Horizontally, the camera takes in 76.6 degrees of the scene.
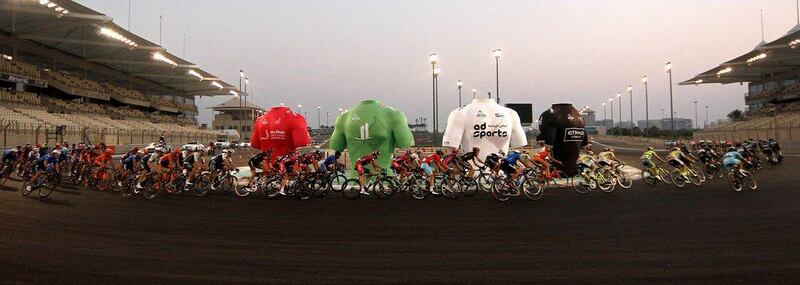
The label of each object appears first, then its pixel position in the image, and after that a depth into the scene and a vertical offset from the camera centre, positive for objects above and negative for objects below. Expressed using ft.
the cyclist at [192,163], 48.20 -0.94
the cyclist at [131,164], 47.89 -0.94
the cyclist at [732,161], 47.01 -1.23
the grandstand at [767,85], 155.12 +29.06
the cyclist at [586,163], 48.96 -1.43
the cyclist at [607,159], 49.83 -1.00
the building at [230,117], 387.96 +28.66
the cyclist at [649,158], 53.05 -0.99
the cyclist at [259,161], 47.73 -0.79
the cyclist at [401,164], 45.62 -1.17
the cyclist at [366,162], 44.83 -0.93
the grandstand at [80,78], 120.67 +29.30
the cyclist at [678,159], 51.83 -1.12
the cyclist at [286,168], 45.14 -1.40
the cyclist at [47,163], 44.91 -0.75
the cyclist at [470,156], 45.71 -0.50
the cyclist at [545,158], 44.73 -0.74
